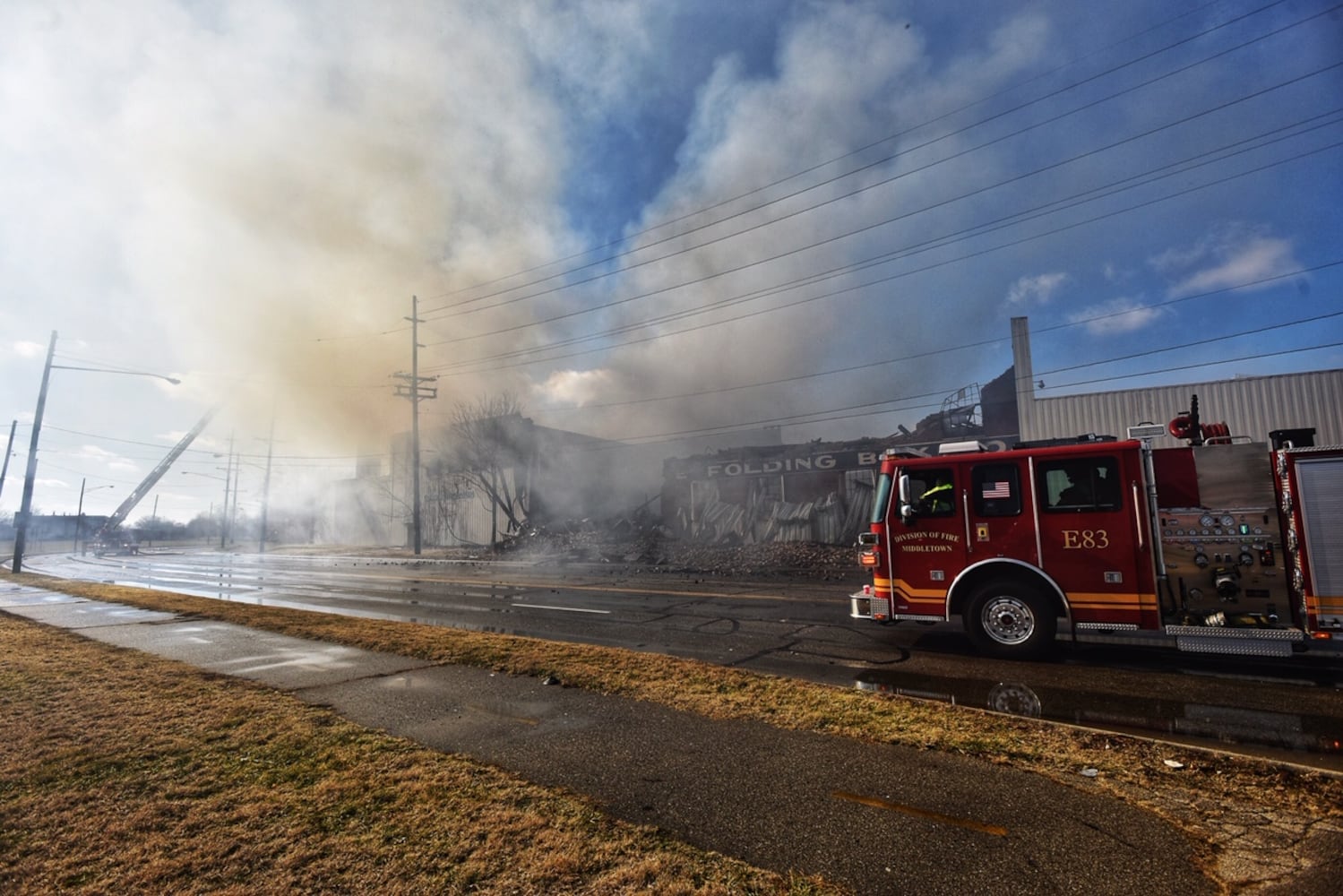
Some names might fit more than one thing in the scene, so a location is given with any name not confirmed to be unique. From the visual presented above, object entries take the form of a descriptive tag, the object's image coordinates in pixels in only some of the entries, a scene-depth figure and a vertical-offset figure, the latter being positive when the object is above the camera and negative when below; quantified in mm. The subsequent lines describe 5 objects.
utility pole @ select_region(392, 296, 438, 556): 33728 +8237
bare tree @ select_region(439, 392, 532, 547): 33062 +3800
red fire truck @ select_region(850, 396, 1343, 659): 5941 -350
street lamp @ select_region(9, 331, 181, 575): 21984 +1674
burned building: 24297 +1416
